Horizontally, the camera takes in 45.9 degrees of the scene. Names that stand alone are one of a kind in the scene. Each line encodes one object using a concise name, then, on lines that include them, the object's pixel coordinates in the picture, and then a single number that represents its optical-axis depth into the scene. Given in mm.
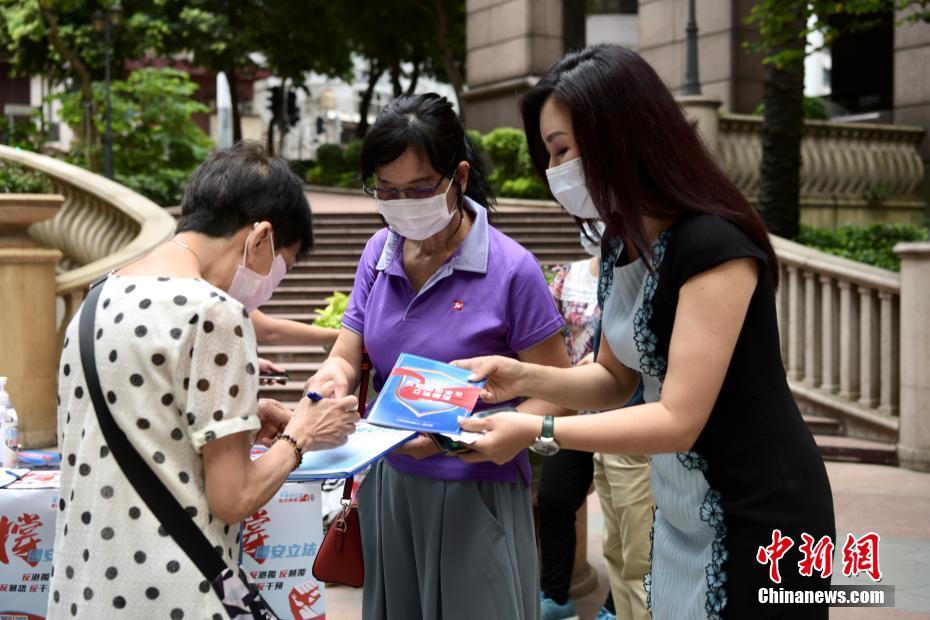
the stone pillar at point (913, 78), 18406
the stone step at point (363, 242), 15484
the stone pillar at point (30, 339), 9375
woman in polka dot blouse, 2277
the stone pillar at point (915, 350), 8781
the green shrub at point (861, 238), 13656
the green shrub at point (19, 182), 12961
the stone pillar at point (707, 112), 16859
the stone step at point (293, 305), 13352
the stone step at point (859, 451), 9291
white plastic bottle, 3422
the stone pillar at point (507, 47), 23109
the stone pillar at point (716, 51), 20500
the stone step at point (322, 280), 14109
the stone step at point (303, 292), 13789
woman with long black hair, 2277
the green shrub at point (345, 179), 28012
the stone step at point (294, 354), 11617
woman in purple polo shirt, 3041
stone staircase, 9672
